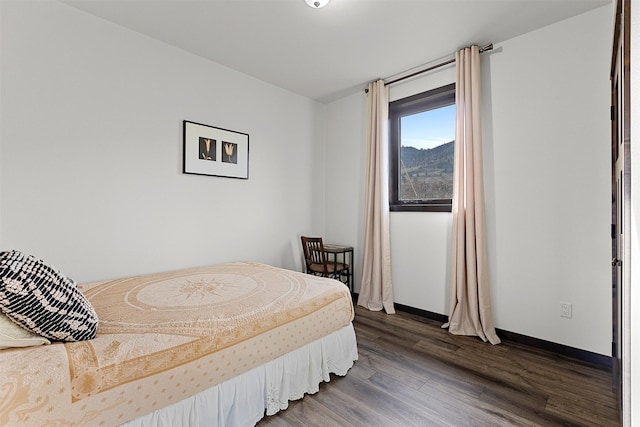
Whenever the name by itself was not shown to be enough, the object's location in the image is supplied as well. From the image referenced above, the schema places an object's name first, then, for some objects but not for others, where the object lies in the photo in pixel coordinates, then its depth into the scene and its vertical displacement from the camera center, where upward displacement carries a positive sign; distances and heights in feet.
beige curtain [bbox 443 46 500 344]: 8.52 -0.10
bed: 3.47 -2.10
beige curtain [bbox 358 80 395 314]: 10.85 +0.29
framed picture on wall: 9.23 +2.13
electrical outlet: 7.48 -2.38
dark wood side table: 11.51 -1.75
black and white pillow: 3.51 -1.13
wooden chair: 10.84 -1.80
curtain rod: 8.58 +4.96
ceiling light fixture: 6.71 +4.94
